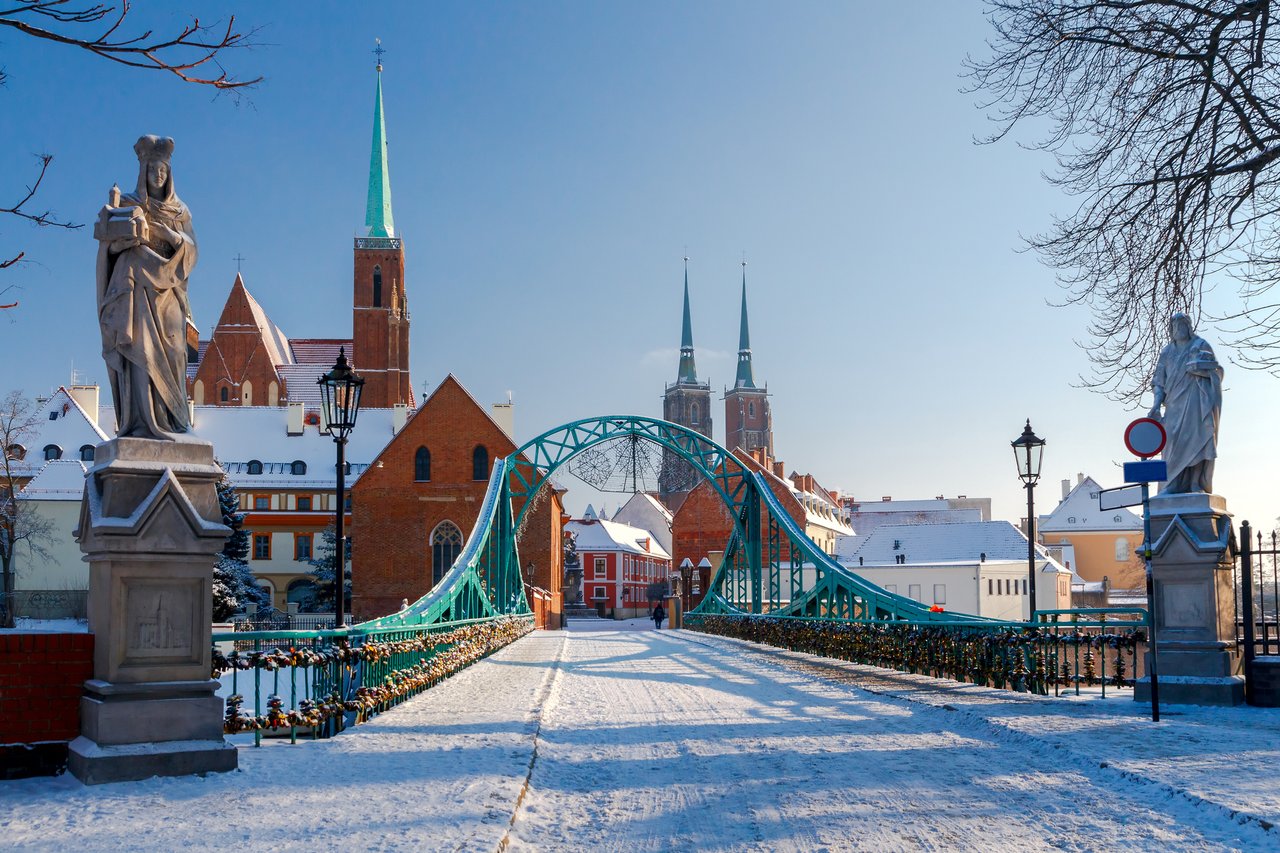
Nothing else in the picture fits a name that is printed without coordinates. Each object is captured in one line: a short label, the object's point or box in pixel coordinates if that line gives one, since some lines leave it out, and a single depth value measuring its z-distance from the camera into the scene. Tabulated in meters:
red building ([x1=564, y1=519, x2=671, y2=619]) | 81.62
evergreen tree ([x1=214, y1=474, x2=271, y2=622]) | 34.62
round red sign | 10.27
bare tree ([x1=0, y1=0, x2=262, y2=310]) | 5.16
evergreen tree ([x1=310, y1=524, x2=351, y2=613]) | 49.44
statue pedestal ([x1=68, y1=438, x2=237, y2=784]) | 6.61
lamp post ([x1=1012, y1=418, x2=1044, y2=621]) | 17.98
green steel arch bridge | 9.06
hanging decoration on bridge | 33.69
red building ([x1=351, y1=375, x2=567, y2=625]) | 48.91
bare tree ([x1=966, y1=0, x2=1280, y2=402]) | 10.05
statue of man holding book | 10.91
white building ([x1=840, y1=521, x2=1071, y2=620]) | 60.25
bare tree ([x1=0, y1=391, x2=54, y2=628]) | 35.25
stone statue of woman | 7.07
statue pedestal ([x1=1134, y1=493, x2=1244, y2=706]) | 10.52
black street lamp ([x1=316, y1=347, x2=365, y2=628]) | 14.01
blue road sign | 10.09
